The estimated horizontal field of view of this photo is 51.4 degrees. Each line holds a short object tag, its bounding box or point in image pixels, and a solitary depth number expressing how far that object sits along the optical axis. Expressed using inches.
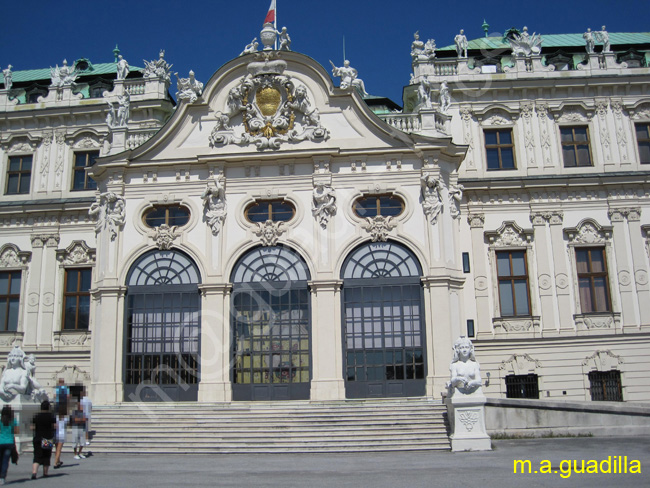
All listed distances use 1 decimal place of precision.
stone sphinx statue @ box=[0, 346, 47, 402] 758.5
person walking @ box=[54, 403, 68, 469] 618.3
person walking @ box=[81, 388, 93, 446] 713.4
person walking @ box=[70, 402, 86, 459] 693.9
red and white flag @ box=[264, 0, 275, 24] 1099.9
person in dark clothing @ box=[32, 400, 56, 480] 546.0
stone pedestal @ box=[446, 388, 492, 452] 708.7
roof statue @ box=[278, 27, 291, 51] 1054.4
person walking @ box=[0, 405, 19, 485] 513.0
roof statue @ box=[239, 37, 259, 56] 1050.6
